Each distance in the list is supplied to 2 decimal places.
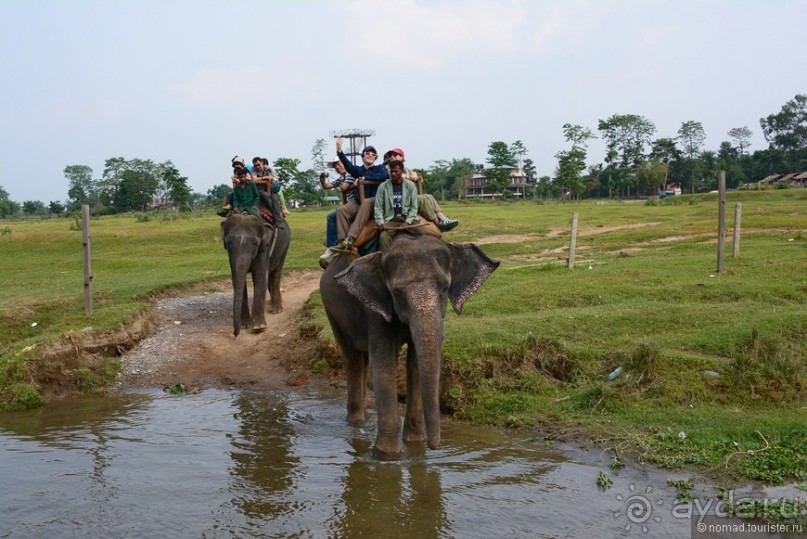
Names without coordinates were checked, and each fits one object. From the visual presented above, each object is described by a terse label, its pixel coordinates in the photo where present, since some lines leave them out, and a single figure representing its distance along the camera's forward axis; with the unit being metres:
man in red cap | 8.66
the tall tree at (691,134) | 93.75
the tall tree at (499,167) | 80.31
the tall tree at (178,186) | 58.88
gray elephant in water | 7.33
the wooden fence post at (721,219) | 16.72
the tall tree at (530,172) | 97.94
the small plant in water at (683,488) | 7.25
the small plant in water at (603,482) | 7.70
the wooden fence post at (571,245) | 19.02
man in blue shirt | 9.28
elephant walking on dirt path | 14.38
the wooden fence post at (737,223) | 19.06
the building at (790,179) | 82.21
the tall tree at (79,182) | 115.19
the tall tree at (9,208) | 97.16
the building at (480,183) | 104.69
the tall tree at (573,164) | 75.94
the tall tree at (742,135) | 106.94
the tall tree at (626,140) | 85.12
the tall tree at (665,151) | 90.50
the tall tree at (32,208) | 107.12
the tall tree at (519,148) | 87.12
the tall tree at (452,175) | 106.69
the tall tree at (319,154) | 79.88
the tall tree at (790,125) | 100.12
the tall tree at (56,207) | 79.75
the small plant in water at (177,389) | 12.24
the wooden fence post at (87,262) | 14.70
